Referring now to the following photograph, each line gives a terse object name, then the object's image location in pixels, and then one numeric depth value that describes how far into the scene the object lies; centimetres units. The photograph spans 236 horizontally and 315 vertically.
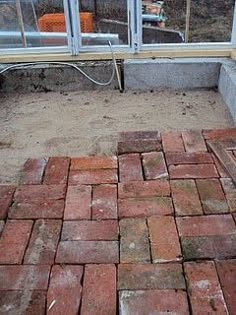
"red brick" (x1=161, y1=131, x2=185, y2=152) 201
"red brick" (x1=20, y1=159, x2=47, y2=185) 181
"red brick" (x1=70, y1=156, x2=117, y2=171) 189
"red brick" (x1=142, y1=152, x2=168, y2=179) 182
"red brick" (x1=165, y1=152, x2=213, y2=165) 190
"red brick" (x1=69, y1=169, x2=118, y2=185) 179
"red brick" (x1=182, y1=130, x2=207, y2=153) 201
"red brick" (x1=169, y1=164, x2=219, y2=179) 180
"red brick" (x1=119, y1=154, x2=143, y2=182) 181
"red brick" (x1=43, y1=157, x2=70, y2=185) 181
